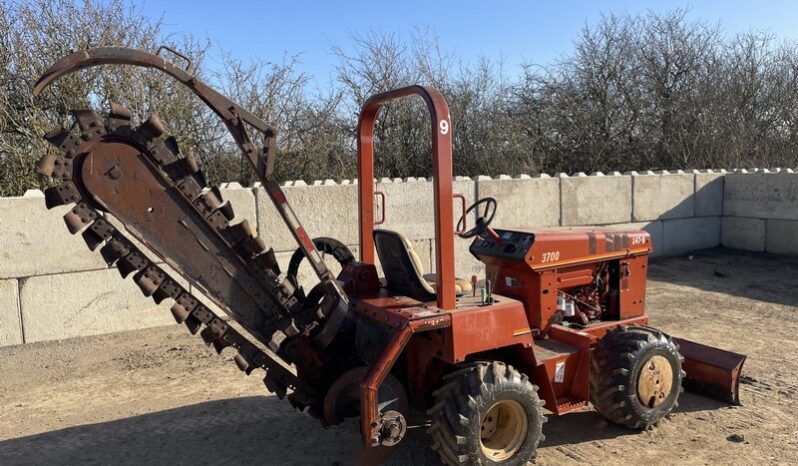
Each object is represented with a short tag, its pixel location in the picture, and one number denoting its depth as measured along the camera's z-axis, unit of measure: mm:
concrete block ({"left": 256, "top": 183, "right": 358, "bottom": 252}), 7879
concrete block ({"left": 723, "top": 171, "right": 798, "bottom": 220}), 11023
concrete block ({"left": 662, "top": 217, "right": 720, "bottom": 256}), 11617
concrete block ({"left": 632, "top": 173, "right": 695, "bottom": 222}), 11164
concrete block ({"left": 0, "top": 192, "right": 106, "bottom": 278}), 6695
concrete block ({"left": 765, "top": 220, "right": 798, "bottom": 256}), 11093
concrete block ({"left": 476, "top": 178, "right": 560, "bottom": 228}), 9680
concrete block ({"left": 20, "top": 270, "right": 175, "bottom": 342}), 6875
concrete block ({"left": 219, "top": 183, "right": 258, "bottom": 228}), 7652
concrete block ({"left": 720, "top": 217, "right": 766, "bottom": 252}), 11570
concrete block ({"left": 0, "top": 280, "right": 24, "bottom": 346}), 6727
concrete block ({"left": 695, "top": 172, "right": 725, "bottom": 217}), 11891
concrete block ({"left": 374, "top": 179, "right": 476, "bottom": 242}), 8656
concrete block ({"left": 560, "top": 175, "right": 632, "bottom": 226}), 10422
